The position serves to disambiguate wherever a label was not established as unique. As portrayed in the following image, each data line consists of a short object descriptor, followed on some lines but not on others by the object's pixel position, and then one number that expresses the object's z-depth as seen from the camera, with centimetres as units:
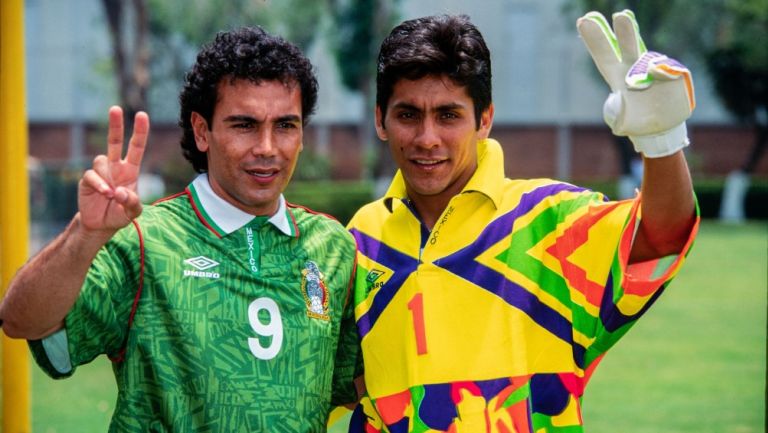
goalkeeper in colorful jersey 279
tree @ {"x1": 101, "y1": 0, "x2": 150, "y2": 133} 1841
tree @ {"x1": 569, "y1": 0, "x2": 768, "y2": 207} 2698
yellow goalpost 413
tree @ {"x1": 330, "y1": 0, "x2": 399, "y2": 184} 2219
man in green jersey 279
